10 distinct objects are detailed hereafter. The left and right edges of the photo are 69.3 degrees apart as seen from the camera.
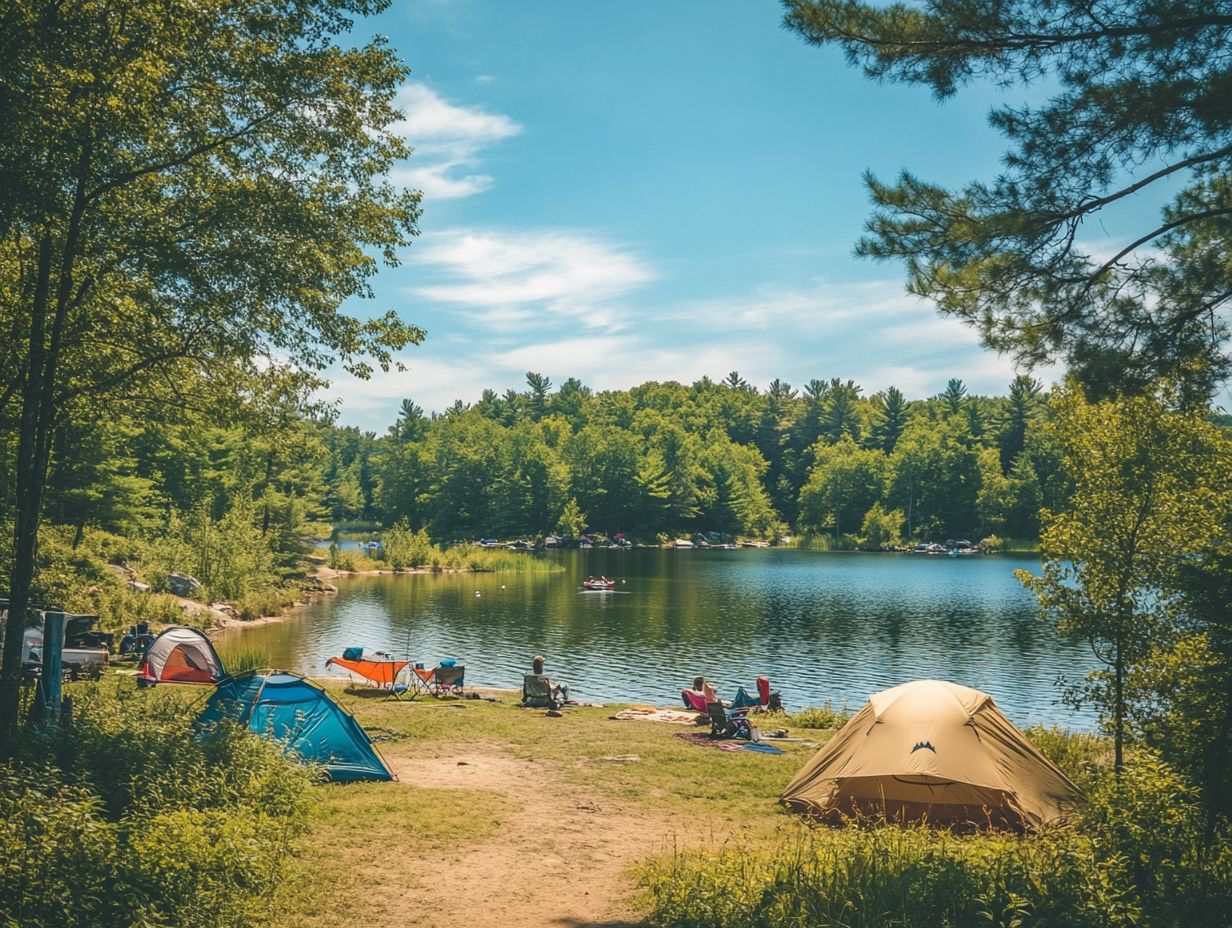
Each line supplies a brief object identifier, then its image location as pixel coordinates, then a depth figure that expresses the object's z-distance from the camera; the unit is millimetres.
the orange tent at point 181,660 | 19594
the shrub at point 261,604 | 38656
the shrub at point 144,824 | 6336
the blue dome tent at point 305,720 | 11891
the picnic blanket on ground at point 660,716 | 18359
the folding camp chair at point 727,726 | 16484
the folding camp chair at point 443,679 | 20891
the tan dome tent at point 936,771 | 11195
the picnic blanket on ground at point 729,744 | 15451
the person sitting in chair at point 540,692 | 19359
